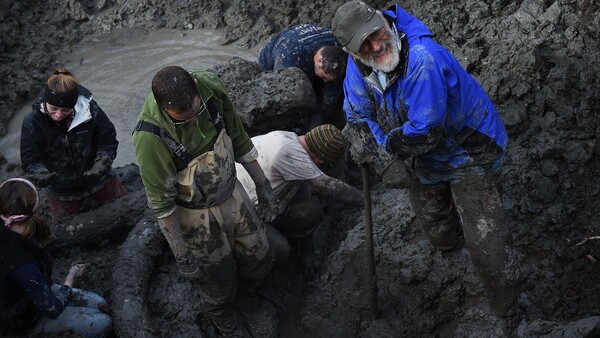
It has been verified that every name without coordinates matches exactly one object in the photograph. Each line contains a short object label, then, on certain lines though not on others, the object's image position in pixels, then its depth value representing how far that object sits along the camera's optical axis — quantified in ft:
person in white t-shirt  15.49
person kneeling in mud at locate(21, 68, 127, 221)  15.78
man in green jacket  12.41
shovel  14.70
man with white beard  11.91
